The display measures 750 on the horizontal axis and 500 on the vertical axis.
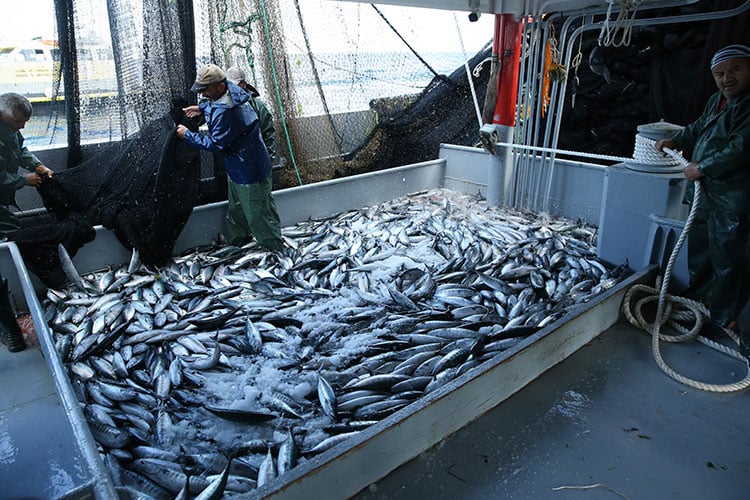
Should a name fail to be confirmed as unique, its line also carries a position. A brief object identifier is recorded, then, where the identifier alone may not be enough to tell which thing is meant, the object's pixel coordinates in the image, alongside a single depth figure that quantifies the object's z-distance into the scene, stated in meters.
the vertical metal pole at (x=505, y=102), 6.52
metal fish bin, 2.14
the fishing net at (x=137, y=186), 5.00
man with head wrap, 3.14
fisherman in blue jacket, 4.79
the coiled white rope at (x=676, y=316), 3.03
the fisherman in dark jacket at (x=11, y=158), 4.31
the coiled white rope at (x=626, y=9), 3.57
